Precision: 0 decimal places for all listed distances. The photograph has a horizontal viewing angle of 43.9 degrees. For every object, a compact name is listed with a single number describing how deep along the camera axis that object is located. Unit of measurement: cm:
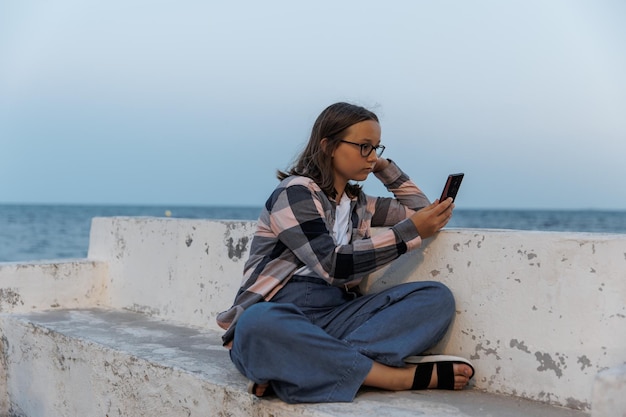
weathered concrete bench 218
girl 223
